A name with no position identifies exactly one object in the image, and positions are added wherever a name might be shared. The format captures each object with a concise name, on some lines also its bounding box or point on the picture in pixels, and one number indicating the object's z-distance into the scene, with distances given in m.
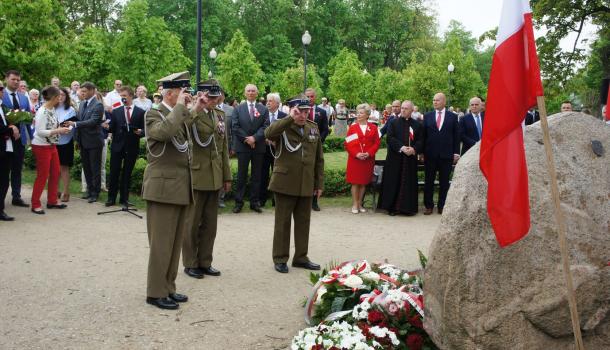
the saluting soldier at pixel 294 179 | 7.22
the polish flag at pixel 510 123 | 3.58
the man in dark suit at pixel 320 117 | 12.20
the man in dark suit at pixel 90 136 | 11.27
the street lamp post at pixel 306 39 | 27.08
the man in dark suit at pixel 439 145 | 11.71
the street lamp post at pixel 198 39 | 11.33
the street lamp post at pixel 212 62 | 37.76
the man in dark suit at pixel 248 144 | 11.17
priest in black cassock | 11.56
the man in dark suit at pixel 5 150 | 9.54
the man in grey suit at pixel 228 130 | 11.64
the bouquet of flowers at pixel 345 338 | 4.40
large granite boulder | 3.84
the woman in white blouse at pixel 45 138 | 10.26
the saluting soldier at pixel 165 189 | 5.71
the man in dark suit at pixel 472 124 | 12.26
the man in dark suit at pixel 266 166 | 11.81
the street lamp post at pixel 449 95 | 36.23
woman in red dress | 11.62
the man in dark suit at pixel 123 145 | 10.98
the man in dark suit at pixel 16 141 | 10.54
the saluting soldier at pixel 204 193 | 6.85
